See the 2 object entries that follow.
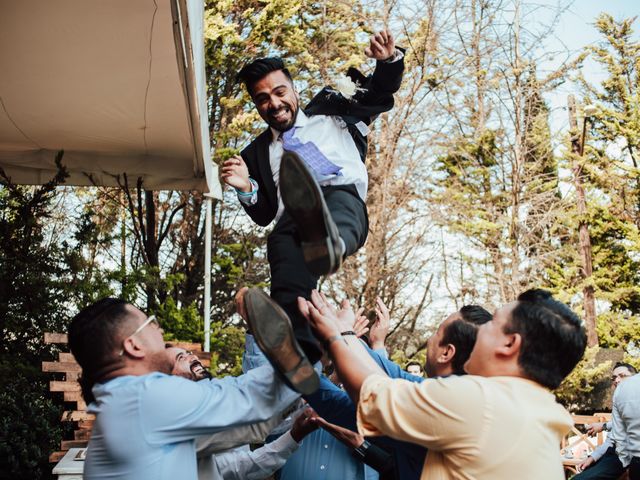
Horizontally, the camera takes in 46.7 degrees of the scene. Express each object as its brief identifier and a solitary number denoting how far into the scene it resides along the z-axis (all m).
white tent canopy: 4.85
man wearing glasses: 2.24
